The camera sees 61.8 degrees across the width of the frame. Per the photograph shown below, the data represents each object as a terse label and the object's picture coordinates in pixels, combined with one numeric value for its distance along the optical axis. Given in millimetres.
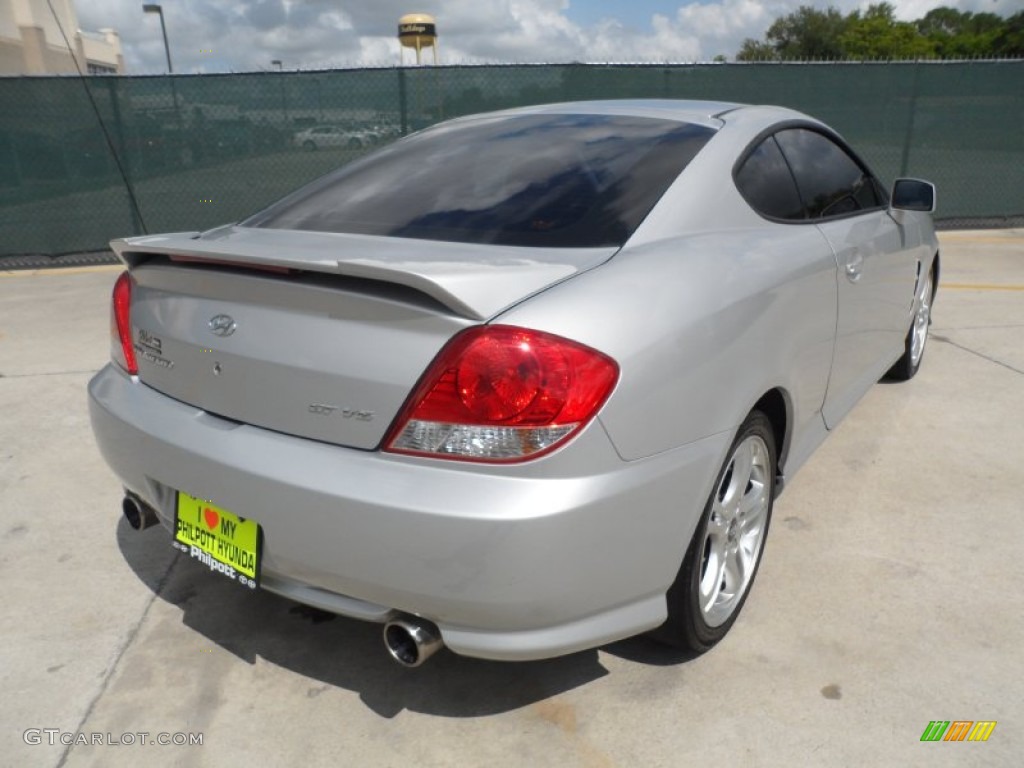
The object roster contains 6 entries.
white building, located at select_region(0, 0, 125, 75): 28547
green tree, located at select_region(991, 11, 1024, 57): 53531
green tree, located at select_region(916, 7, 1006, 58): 59531
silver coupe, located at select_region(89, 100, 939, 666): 1772
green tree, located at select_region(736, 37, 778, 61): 63406
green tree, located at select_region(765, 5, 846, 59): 66812
